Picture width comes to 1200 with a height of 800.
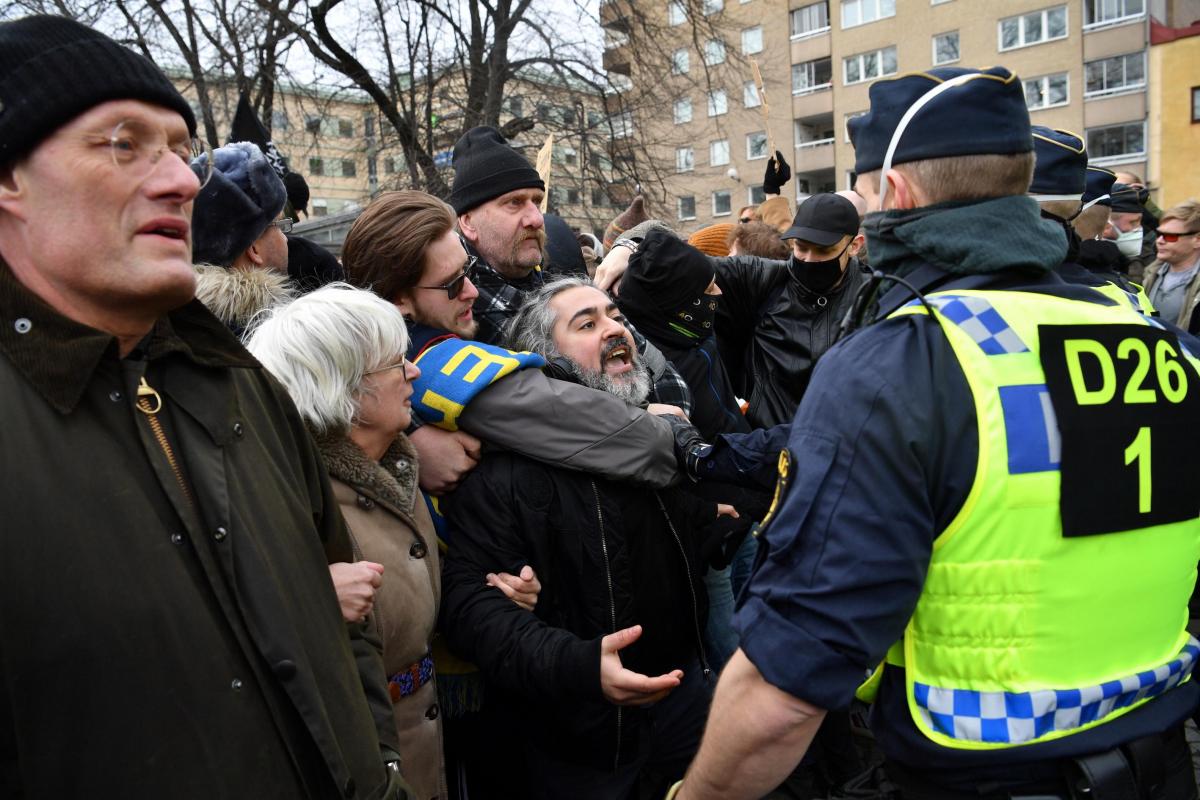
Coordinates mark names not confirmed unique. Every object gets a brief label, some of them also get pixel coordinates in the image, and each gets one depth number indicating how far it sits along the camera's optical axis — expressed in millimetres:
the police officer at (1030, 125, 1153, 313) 2756
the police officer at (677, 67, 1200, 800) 1440
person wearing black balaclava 3365
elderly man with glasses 1189
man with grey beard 2209
